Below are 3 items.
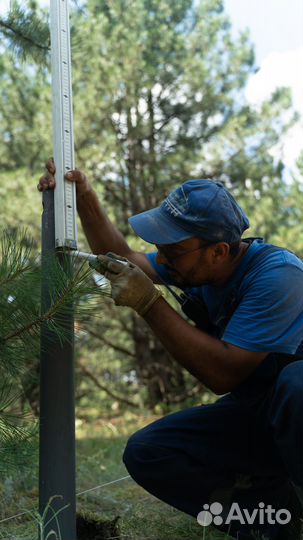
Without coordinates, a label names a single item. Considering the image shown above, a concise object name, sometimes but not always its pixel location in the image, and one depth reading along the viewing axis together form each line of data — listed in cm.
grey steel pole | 173
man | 169
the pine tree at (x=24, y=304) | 158
